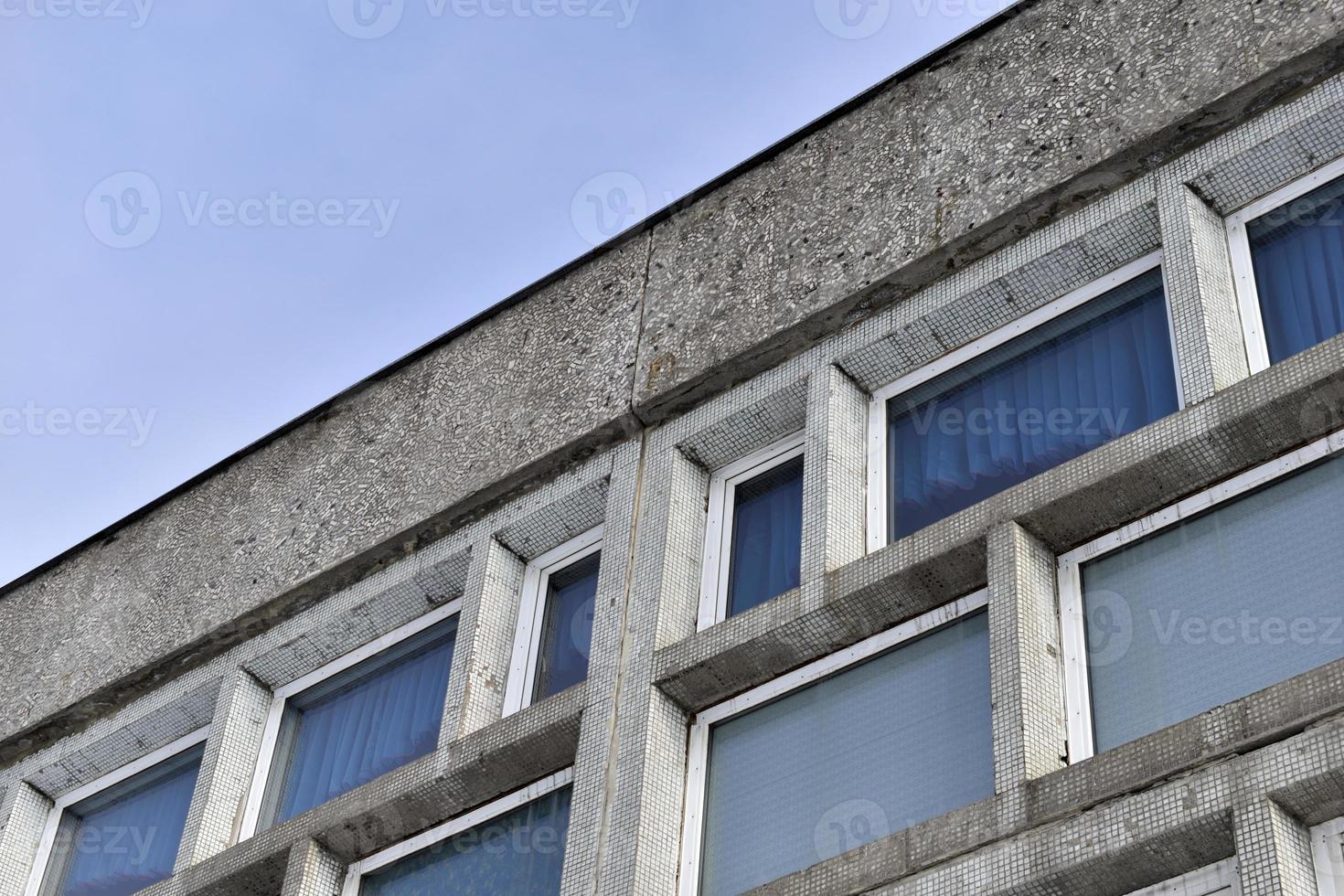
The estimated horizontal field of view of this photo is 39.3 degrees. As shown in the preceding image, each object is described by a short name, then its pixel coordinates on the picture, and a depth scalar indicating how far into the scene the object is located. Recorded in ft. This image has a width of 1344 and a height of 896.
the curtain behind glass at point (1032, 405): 20.59
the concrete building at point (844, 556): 17.83
